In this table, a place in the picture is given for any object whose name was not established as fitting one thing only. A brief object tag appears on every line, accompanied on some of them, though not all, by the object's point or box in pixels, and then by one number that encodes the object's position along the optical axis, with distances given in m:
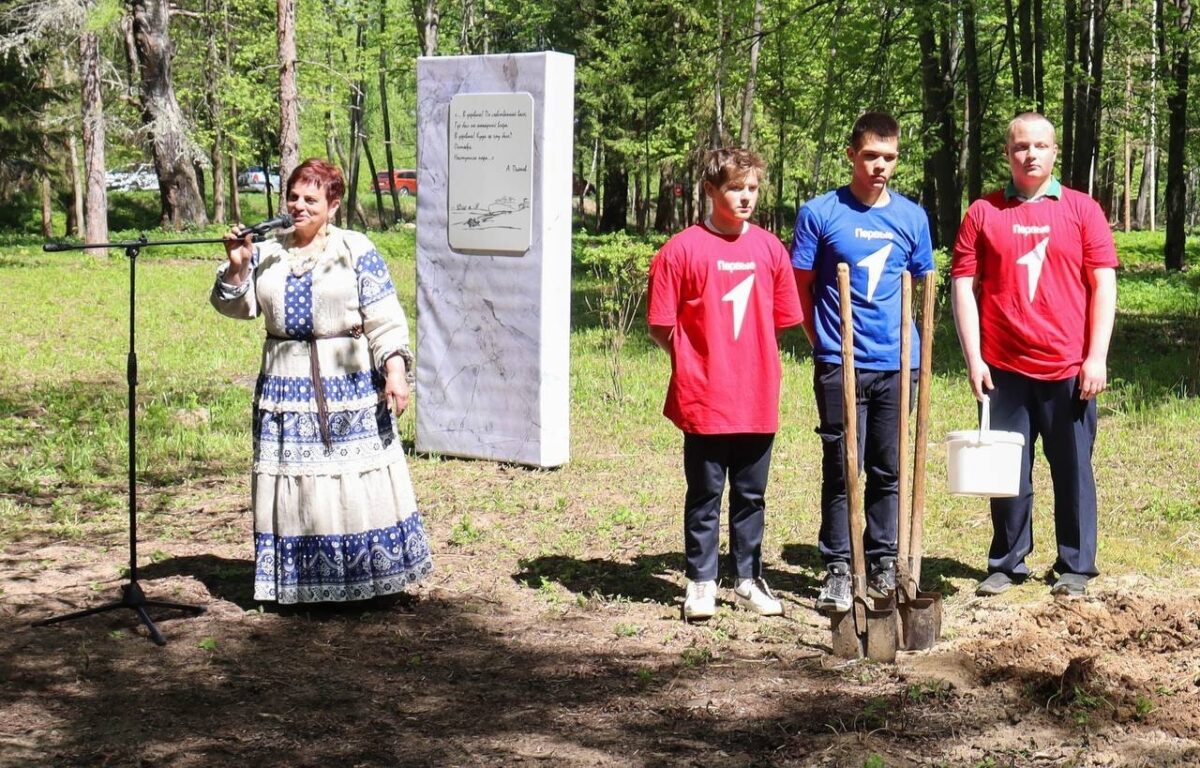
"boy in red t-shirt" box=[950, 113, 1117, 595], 5.72
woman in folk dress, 5.70
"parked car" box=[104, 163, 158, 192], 54.09
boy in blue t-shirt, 5.55
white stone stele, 8.92
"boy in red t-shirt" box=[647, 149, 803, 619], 5.48
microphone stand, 5.36
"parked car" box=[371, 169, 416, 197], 70.31
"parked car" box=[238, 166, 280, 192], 67.94
